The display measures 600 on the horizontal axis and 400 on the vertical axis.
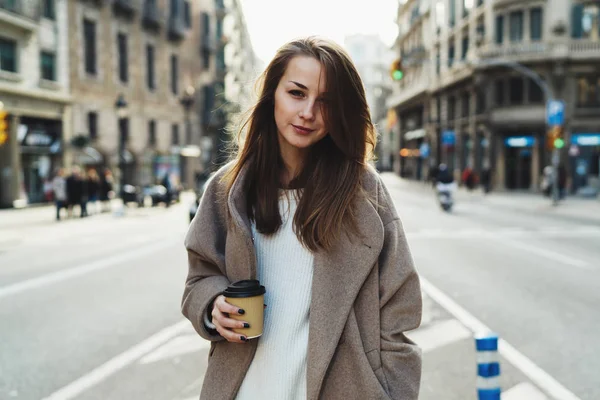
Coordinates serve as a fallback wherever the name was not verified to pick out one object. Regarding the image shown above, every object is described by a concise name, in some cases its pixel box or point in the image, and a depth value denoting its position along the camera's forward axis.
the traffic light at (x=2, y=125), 15.12
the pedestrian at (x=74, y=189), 20.83
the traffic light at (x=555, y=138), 23.86
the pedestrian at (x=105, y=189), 27.59
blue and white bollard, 2.95
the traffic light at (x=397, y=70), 21.31
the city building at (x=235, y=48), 58.80
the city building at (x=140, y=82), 31.66
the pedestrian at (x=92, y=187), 24.09
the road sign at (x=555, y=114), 24.61
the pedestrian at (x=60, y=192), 20.17
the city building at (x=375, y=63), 112.62
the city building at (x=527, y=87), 36.22
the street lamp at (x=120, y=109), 26.20
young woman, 1.77
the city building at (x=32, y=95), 25.44
